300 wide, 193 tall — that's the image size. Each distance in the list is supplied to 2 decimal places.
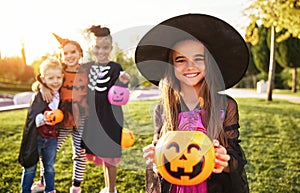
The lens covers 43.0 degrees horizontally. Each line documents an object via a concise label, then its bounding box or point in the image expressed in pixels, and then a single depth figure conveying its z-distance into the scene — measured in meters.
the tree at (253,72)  29.13
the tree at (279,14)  6.23
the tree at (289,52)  20.66
